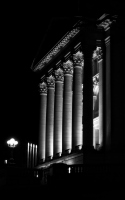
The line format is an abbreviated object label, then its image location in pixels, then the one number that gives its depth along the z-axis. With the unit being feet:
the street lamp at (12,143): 169.14
